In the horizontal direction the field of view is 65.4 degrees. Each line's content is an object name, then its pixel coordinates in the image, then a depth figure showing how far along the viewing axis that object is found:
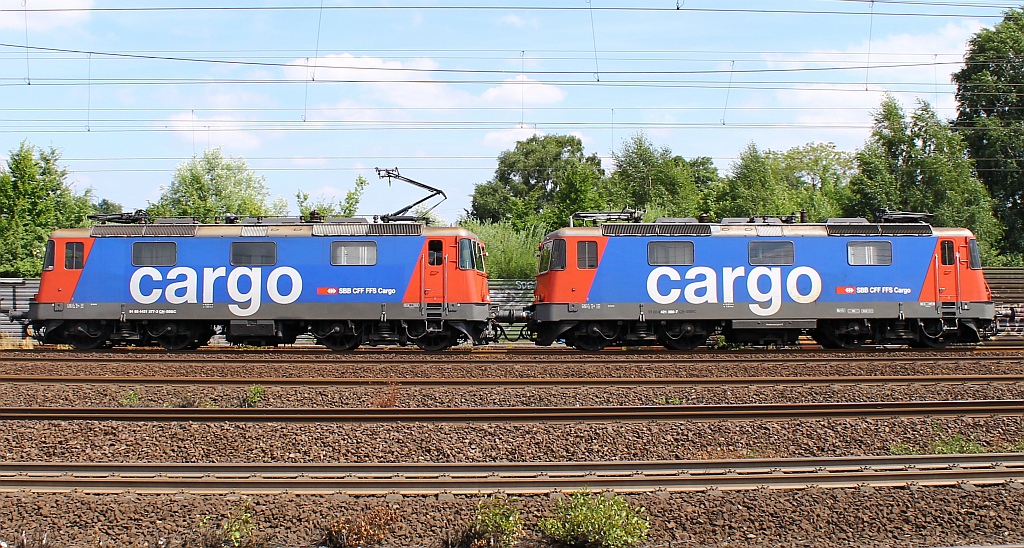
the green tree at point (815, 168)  71.07
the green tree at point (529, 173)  70.94
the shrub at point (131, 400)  12.36
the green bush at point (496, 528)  6.67
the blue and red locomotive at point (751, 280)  19.67
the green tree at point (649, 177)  51.88
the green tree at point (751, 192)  42.34
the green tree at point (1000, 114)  40.78
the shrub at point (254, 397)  12.31
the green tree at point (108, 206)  88.00
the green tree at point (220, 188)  57.00
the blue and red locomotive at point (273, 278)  19.52
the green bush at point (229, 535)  6.66
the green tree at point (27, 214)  35.38
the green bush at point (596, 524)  6.56
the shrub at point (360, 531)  6.70
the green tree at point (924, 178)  36.12
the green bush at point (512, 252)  34.22
